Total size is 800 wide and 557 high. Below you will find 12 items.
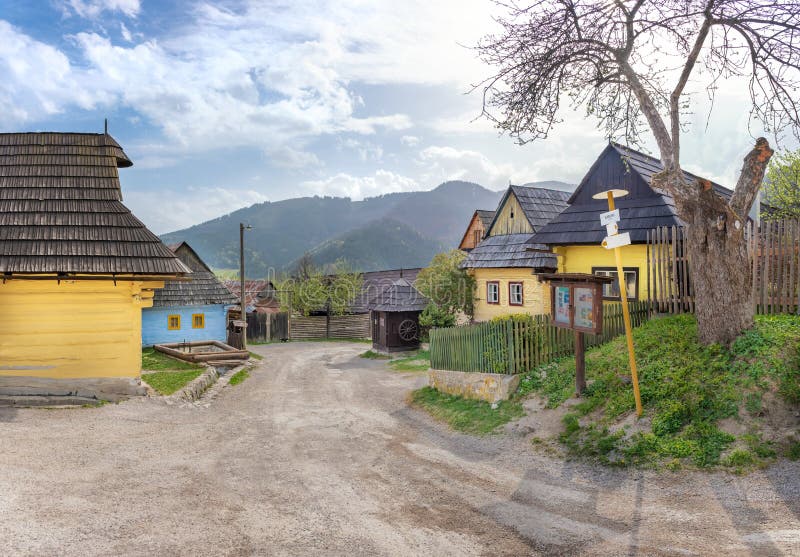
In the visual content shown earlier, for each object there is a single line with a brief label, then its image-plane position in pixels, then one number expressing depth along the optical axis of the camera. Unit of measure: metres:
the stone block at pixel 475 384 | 11.16
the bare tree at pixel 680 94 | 9.38
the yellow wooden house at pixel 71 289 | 12.02
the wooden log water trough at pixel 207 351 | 19.59
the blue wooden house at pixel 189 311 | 25.73
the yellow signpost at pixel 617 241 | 8.45
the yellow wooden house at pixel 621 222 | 15.87
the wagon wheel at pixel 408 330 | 25.84
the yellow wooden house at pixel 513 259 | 22.66
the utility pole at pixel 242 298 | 26.05
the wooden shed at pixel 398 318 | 25.69
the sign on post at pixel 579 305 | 9.59
